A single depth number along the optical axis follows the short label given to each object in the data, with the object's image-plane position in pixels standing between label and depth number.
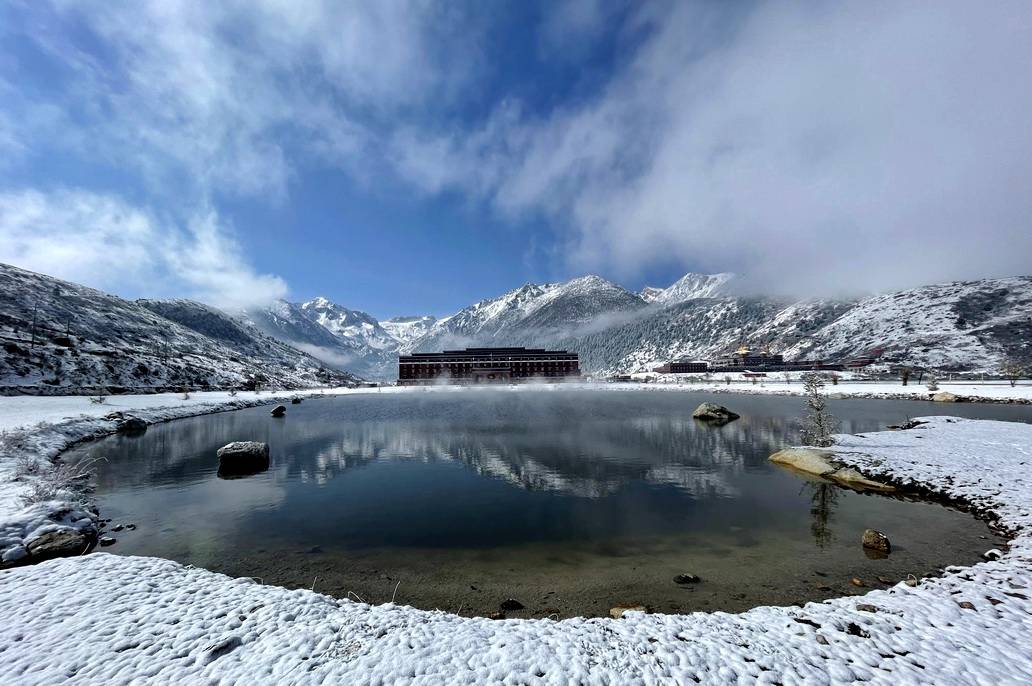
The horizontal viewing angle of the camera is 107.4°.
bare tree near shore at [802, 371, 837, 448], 32.09
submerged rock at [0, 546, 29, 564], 12.78
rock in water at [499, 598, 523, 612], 11.98
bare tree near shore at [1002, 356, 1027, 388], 98.84
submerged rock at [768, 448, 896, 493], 23.78
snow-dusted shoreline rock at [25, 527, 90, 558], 13.69
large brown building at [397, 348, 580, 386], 191.38
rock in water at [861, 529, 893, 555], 15.33
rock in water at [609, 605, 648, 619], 11.23
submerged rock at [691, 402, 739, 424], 55.96
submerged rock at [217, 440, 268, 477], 29.66
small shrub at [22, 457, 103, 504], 17.46
